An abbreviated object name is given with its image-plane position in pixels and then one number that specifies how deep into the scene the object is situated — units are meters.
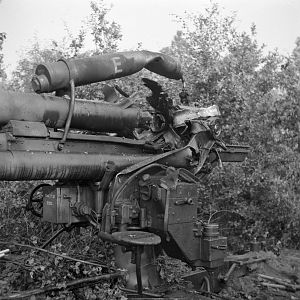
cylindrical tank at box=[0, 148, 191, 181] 3.53
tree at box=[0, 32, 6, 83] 6.58
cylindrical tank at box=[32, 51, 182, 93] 3.99
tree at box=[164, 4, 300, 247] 8.08
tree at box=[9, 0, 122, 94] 7.54
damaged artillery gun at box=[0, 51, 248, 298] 3.76
